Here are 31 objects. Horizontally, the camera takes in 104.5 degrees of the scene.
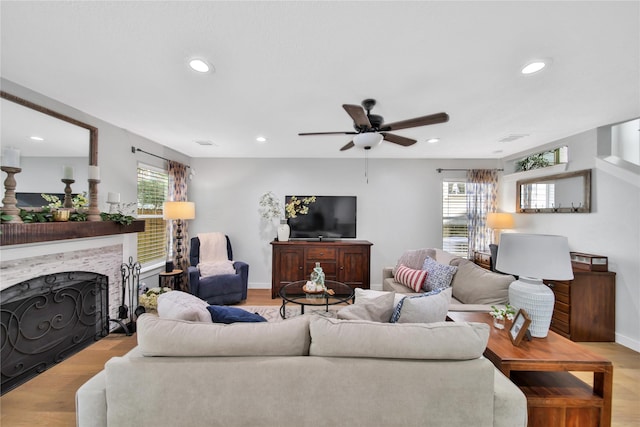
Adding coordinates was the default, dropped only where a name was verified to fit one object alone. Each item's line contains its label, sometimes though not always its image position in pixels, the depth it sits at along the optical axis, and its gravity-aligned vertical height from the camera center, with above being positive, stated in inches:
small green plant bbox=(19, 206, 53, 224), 82.0 -2.5
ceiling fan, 75.8 +29.3
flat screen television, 182.4 -6.3
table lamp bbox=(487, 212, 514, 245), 168.4 -5.0
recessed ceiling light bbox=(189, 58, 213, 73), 67.6 +40.9
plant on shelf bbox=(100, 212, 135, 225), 109.9 -3.9
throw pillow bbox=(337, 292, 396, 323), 61.6 -25.1
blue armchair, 141.2 -43.5
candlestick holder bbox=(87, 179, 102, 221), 104.4 +3.1
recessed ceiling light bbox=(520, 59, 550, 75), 67.8 +41.6
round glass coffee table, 106.8 -39.2
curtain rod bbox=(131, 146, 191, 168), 134.3 +33.4
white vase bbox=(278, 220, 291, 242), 173.6 -14.6
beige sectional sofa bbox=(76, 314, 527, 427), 46.3 -33.7
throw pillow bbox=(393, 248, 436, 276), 134.9 -25.1
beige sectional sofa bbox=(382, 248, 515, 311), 92.1 -28.8
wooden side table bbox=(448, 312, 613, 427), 53.9 -40.2
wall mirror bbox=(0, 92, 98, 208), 81.6 +23.1
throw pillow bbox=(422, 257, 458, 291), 115.6 -29.5
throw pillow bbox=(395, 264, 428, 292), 123.4 -33.6
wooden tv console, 168.7 -33.5
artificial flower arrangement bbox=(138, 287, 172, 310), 127.3 -46.6
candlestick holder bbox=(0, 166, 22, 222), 76.0 +4.4
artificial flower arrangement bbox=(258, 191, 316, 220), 181.9 +3.3
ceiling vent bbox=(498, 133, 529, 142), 131.0 +42.1
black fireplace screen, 81.0 -42.6
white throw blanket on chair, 153.0 -30.4
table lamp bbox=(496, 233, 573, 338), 62.8 -14.1
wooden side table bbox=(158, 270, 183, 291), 144.6 -42.4
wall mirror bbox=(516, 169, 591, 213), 125.1 +11.9
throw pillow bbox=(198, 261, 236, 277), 151.2 -35.9
